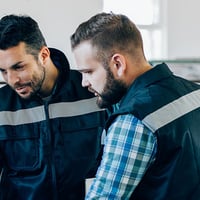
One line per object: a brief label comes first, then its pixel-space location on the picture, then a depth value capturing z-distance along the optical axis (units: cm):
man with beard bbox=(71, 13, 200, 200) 158
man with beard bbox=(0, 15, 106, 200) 201
